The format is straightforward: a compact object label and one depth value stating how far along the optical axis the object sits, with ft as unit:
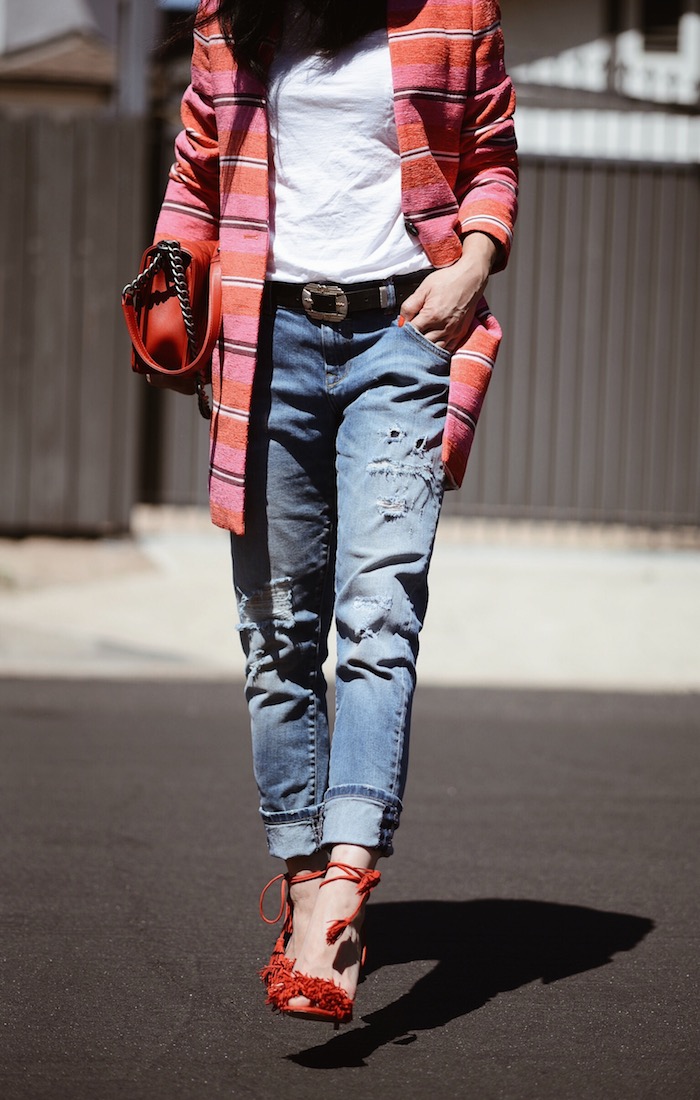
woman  15.09
